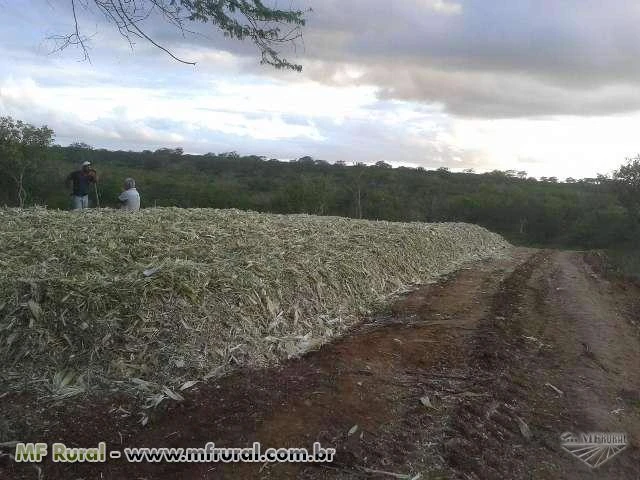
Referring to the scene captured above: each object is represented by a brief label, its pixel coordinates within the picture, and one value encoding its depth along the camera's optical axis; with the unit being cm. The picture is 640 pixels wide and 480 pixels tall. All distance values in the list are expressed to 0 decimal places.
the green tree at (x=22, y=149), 1883
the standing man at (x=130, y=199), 955
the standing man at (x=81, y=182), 992
